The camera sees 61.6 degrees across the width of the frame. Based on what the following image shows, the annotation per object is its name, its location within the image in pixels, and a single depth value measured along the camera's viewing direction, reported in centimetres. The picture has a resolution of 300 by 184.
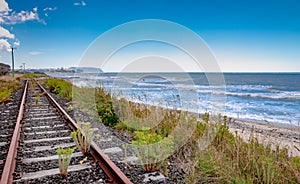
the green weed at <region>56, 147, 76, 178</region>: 324
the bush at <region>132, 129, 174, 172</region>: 357
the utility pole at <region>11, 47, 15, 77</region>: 5123
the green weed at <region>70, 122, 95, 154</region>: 412
